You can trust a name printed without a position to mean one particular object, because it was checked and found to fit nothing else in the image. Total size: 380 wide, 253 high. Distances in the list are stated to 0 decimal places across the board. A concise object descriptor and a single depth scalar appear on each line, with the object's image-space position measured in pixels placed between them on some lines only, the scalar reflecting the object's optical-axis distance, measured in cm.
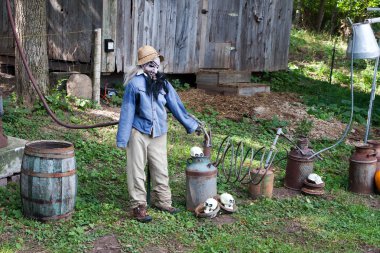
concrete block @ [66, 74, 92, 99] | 924
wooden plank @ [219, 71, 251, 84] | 1166
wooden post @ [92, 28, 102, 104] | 921
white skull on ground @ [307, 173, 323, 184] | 640
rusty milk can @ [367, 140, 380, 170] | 692
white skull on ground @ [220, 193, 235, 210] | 562
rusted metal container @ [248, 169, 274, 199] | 615
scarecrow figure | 514
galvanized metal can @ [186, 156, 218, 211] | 557
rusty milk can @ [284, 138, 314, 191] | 655
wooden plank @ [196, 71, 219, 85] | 1160
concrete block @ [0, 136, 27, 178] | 584
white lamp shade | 663
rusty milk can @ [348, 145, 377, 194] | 669
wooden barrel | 495
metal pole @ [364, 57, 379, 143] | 720
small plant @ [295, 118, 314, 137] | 912
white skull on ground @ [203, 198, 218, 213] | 545
